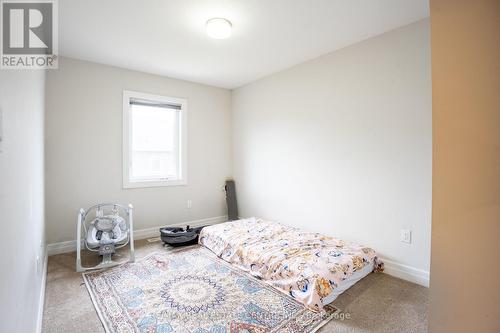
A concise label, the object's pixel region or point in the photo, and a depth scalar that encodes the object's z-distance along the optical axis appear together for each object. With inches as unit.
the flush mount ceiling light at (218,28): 88.5
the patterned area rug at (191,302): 65.3
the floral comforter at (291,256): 77.6
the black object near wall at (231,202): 170.1
